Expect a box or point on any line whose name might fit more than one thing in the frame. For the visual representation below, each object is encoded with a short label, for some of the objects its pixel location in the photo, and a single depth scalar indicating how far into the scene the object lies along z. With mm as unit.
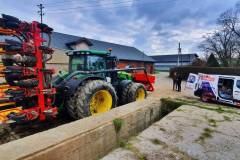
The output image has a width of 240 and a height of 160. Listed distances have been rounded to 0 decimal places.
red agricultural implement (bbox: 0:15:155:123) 3211
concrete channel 2016
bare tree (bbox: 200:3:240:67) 27312
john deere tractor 4074
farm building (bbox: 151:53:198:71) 65688
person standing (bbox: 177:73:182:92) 12930
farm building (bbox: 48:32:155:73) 21312
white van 8367
